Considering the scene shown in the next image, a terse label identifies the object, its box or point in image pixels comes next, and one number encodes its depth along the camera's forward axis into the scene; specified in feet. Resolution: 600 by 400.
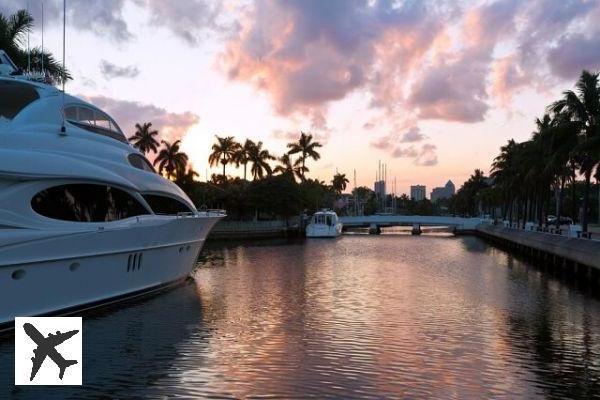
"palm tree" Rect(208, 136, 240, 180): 299.58
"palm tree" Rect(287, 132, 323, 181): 317.01
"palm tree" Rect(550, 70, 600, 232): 123.44
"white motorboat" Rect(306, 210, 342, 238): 259.80
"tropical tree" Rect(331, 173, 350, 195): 515.91
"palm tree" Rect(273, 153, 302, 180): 318.65
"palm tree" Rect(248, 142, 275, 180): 302.86
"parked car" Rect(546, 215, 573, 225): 250.14
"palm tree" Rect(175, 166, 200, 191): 247.09
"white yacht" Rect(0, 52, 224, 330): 50.57
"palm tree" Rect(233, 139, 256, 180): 301.43
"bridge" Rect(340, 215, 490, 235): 302.66
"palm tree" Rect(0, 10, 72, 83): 113.28
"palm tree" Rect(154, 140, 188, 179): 281.33
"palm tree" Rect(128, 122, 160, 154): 288.10
